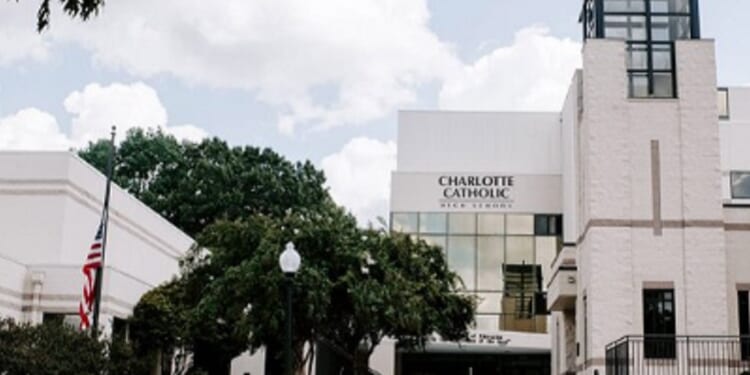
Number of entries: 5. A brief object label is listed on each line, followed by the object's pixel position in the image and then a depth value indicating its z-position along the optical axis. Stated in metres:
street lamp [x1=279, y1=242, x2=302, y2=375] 20.97
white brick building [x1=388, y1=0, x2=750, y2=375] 29.39
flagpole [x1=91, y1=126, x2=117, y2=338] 31.89
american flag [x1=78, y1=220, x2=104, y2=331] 31.58
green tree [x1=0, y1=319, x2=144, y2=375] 24.31
